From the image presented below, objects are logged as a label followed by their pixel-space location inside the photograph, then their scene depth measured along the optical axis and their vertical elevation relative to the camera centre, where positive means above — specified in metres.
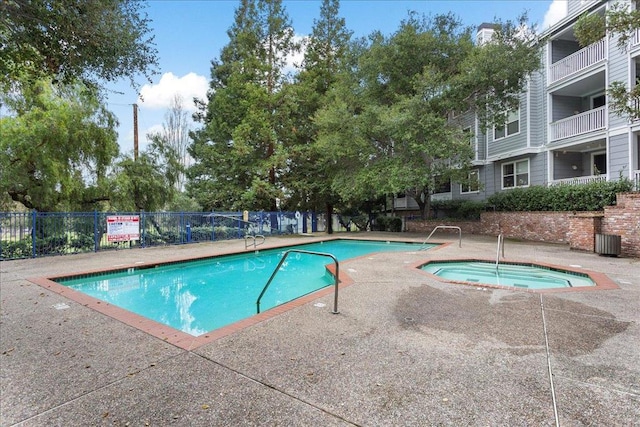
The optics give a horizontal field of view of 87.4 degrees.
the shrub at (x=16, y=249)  10.15 -1.07
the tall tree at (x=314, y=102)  21.41 +7.06
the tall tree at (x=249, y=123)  20.97 +5.84
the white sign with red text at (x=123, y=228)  12.48 -0.57
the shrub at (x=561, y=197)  11.73 +0.42
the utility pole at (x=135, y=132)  15.79 +4.12
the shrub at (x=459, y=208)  18.09 +0.02
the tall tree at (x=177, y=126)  28.03 +7.28
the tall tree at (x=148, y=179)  14.25 +1.55
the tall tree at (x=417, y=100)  14.73 +5.28
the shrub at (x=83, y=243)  11.77 -1.05
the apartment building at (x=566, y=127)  12.69 +3.69
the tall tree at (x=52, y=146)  10.97 +2.36
